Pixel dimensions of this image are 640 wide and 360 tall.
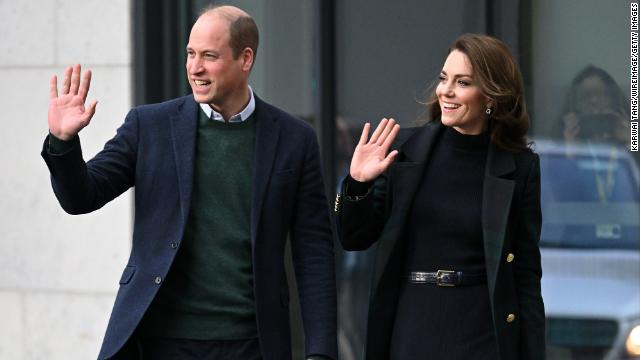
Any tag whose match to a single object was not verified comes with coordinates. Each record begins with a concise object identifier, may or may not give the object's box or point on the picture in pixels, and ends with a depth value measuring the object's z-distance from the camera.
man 8.95
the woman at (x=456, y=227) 9.52
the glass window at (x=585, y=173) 13.84
